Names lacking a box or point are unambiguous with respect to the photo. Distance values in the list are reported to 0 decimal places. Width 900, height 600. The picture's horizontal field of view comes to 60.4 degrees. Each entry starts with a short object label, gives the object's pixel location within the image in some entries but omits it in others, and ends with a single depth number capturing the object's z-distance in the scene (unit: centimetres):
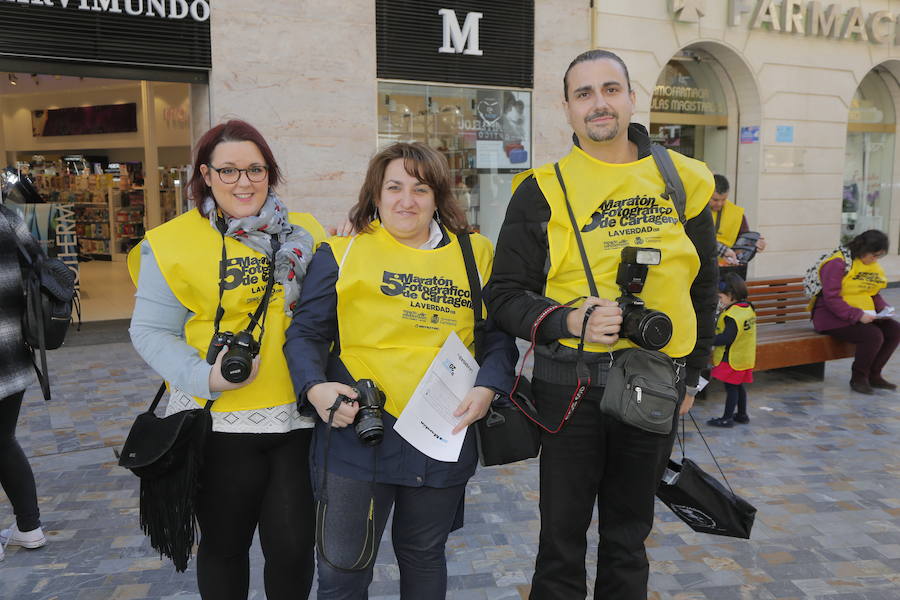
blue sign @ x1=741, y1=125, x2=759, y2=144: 1288
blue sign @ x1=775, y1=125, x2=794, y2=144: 1296
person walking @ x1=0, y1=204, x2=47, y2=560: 355
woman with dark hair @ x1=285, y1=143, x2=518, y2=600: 240
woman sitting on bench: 703
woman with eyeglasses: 246
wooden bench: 692
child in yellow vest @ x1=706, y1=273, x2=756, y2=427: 601
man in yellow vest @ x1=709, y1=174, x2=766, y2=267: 725
